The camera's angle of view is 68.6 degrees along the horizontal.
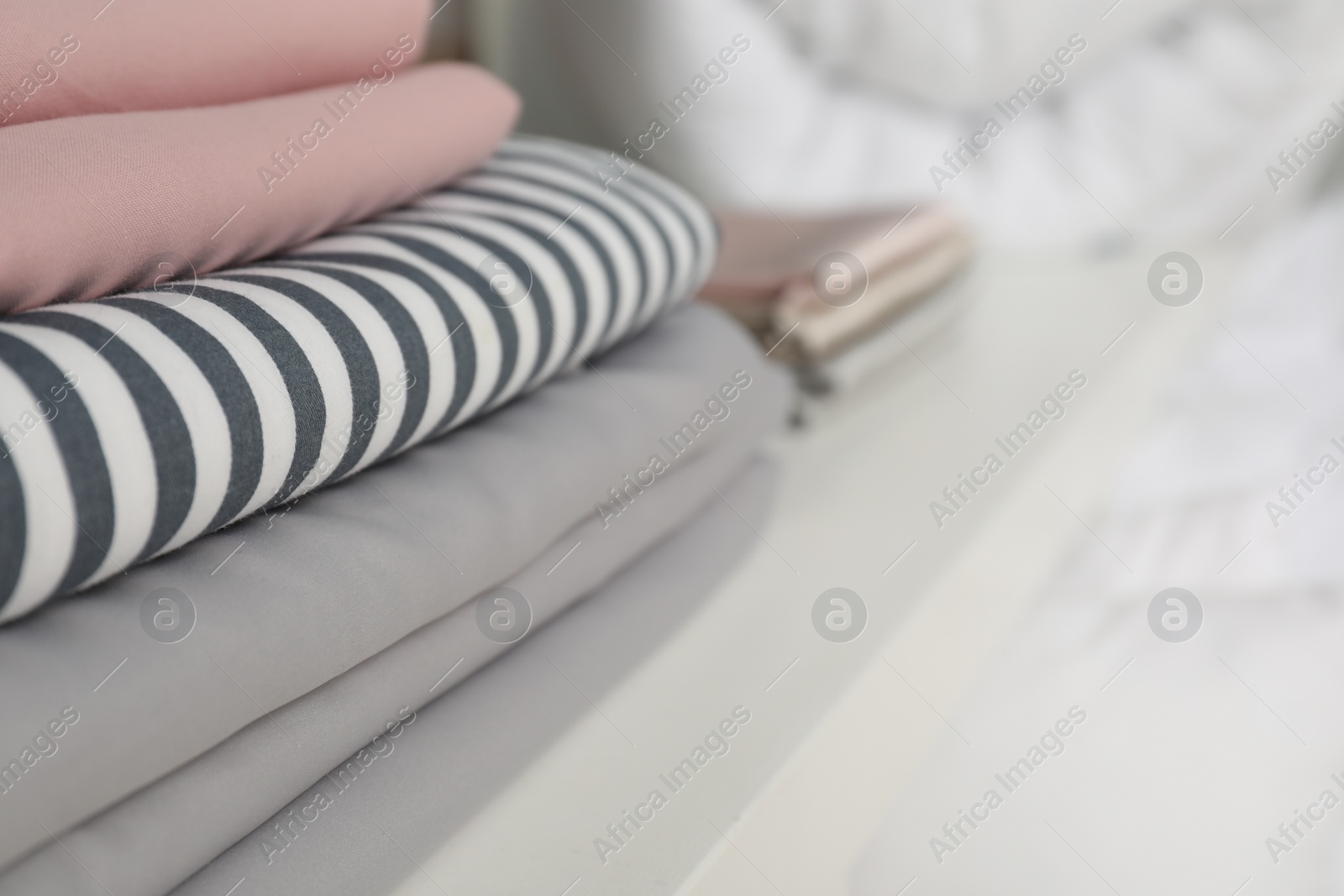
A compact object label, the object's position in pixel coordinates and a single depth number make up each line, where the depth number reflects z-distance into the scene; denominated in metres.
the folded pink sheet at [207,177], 0.22
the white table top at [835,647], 0.27
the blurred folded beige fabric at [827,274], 0.46
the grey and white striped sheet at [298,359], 0.19
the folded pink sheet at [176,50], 0.23
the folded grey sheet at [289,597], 0.19
